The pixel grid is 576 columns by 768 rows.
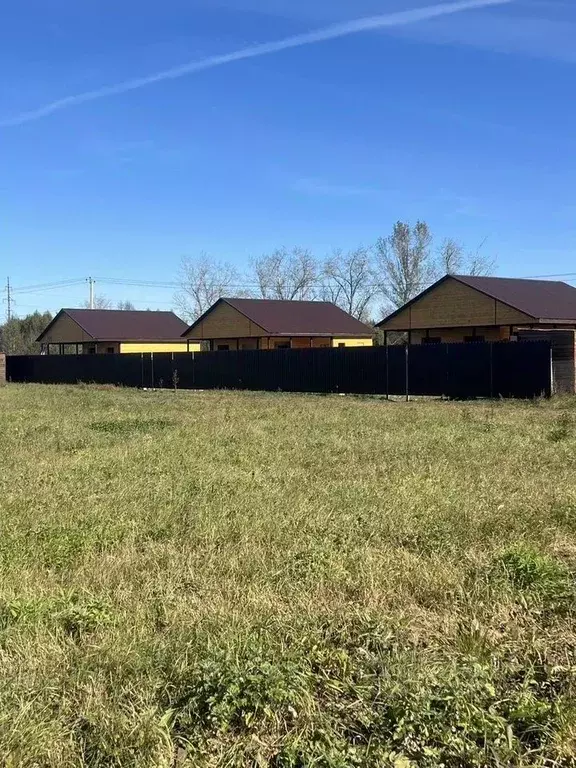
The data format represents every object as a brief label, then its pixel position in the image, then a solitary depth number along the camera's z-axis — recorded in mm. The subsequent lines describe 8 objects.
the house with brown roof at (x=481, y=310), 31281
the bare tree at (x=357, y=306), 67188
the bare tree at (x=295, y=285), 67188
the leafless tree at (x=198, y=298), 69625
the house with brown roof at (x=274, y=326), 40750
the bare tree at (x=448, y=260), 59862
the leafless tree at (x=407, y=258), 59822
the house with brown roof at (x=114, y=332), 48919
